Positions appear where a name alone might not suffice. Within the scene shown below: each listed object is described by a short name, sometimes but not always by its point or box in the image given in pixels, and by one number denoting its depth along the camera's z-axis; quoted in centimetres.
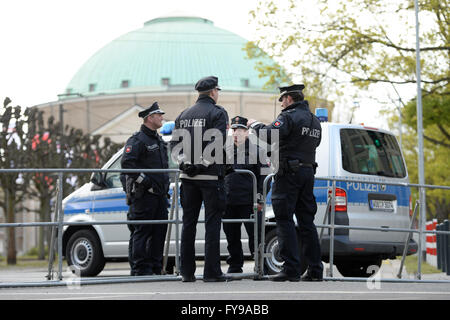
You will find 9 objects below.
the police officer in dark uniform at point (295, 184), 1825
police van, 2183
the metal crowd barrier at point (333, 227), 1978
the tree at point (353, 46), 4959
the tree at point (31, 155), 6646
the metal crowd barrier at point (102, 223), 1791
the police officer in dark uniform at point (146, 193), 1980
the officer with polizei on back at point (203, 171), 1762
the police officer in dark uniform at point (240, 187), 2058
